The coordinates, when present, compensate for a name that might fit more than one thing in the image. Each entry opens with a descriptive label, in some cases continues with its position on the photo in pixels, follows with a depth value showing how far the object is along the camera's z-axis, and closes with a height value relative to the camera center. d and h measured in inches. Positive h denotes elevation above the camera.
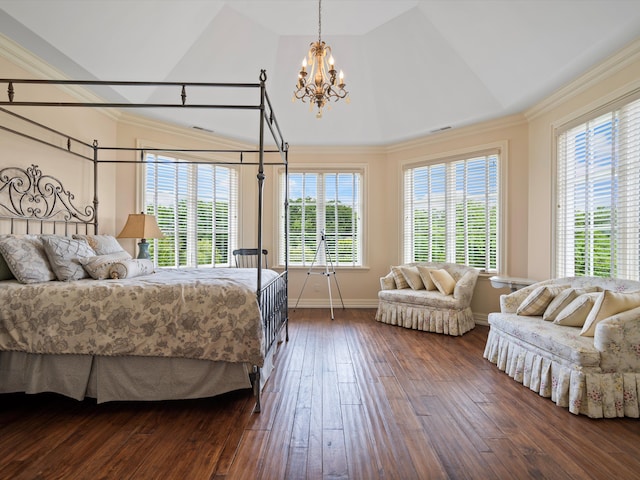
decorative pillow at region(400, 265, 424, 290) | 181.6 -20.5
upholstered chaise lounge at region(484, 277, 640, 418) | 84.5 -29.3
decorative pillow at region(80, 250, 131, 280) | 99.1 -8.3
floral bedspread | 83.2 -21.3
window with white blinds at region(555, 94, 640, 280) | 112.7 +18.4
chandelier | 117.9 +59.4
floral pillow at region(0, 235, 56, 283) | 90.8 -6.3
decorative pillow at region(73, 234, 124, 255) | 120.0 -1.8
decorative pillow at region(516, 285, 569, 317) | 114.9 -20.7
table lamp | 146.1 +4.4
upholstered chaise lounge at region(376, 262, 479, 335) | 159.9 -29.6
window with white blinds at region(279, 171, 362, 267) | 218.5 +16.5
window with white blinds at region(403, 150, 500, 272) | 180.7 +18.7
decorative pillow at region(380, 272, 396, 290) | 189.1 -24.5
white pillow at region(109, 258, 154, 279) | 99.7 -9.7
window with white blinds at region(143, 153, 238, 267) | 175.2 +17.2
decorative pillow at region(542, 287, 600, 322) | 109.1 -19.6
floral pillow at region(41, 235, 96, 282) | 96.7 -5.6
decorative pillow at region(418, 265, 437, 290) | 178.5 -20.1
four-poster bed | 83.5 -24.5
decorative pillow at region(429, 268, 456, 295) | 169.2 -20.9
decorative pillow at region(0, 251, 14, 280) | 93.9 -9.7
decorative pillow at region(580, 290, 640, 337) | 91.2 -17.7
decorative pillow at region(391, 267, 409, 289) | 186.7 -21.9
